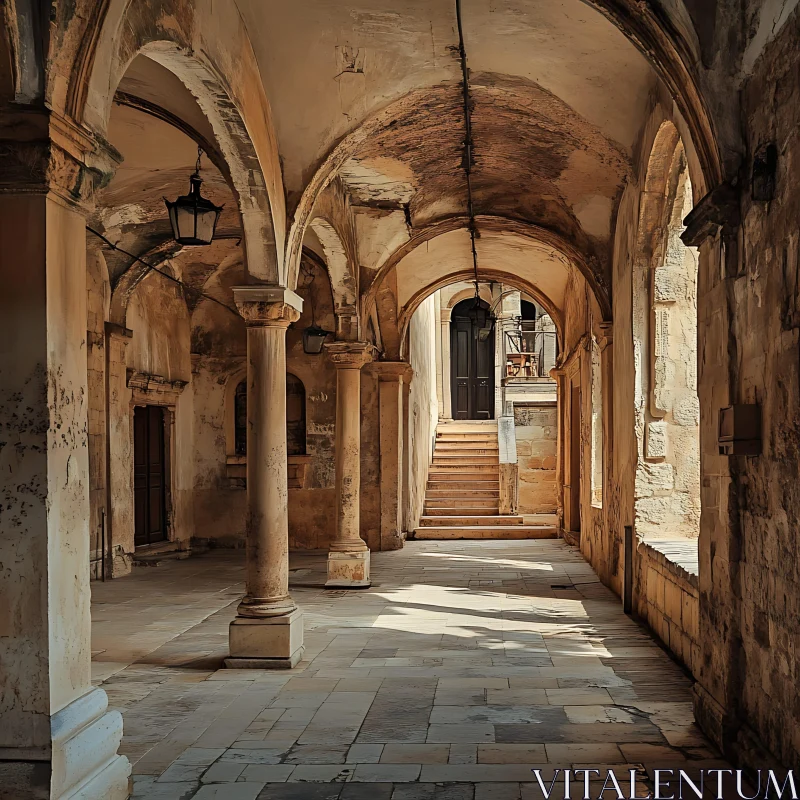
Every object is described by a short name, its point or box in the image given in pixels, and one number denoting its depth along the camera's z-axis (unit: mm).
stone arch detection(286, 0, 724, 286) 4441
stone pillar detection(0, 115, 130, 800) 3342
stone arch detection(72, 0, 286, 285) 3645
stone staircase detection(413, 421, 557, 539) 16547
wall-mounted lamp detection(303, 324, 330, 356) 13258
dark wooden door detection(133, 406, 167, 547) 13258
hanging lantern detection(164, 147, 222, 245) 7148
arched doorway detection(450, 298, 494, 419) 28938
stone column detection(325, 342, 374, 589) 10820
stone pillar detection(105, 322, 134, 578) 11609
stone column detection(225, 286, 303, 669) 6758
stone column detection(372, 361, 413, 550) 14672
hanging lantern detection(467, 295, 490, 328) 15852
